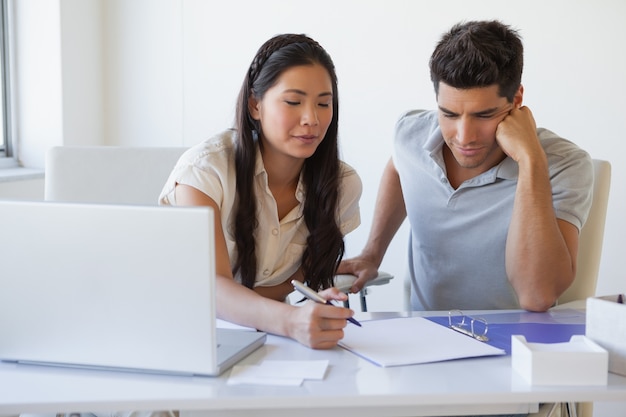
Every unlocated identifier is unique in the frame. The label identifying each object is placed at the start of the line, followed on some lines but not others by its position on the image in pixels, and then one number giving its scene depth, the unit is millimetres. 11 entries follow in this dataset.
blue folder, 2120
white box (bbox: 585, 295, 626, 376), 1962
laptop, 1868
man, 2441
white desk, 1845
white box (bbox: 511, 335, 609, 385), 1914
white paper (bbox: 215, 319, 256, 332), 2162
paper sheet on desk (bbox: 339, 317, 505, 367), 2013
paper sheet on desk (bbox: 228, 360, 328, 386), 1904
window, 4056
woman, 2444
